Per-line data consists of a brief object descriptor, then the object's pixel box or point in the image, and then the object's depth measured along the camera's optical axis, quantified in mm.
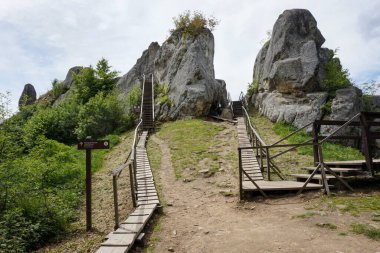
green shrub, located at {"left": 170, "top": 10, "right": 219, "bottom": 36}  30719
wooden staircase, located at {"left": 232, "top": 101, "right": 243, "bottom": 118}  29253
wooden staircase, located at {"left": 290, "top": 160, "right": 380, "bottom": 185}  8938
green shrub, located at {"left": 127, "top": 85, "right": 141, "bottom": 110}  27750
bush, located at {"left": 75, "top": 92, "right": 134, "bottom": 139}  24281
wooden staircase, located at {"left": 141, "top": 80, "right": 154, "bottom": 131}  24359
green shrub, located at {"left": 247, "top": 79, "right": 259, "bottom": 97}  29555
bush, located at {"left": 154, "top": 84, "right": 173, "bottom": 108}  27062
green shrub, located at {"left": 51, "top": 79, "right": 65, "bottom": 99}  43031
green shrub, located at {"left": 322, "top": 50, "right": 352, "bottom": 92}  21625
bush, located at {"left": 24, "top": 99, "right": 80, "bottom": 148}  26172
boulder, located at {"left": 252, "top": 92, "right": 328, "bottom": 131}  19969
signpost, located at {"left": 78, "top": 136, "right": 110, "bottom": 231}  7805
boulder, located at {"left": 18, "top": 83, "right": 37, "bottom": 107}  52056
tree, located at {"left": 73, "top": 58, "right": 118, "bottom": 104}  32719
